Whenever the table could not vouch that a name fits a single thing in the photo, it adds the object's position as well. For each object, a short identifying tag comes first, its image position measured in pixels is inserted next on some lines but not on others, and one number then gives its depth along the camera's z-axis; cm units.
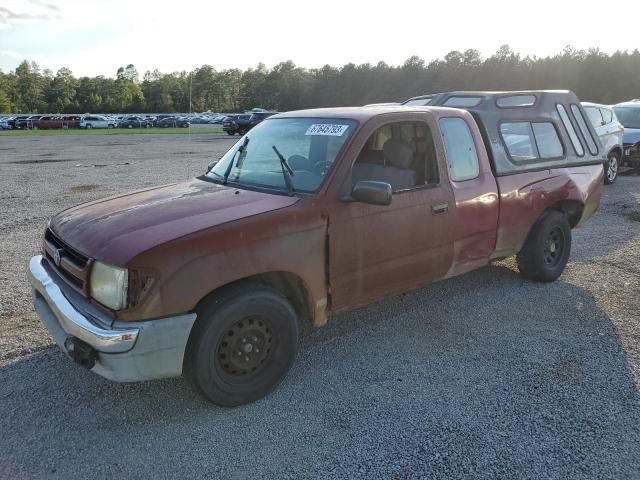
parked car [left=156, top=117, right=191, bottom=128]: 5525
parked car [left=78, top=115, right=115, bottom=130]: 5141
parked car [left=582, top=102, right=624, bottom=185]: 1141
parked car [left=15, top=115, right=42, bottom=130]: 4912
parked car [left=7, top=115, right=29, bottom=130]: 4852
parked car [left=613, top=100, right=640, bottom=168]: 1306
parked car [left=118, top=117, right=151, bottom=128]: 5378
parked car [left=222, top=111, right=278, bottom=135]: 3453
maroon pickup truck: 292
